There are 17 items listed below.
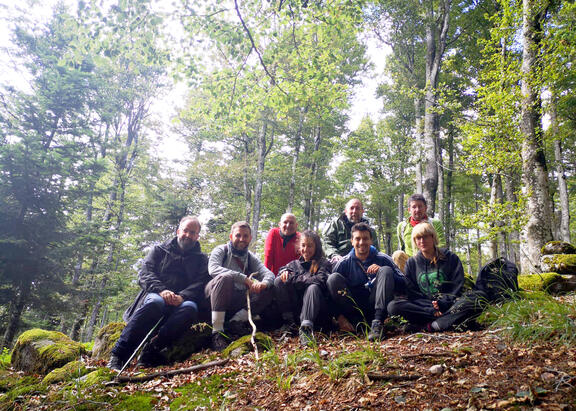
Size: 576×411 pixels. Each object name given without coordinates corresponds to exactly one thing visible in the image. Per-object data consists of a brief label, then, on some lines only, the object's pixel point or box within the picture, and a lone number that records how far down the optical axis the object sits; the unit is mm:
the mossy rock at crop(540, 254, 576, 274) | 5629
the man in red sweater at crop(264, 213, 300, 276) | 5426
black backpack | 3900
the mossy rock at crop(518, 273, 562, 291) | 5348
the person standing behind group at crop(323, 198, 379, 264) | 5582
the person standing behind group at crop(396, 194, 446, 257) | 5238
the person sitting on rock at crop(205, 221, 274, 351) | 4164
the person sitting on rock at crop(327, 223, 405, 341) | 3992
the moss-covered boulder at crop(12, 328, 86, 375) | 4301
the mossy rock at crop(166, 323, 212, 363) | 3999
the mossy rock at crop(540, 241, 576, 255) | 6409
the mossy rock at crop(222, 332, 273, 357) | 3590
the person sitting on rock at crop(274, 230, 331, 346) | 4195
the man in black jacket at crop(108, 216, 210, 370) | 3803
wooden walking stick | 3199
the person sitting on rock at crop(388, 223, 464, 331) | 3854
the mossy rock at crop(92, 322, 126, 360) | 4699
